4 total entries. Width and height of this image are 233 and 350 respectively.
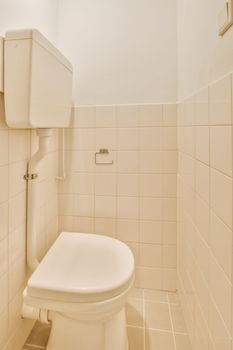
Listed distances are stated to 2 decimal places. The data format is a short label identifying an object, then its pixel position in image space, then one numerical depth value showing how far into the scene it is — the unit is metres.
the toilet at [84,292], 0.80
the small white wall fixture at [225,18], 0.57
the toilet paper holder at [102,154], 1.43
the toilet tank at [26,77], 0.83
